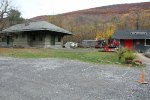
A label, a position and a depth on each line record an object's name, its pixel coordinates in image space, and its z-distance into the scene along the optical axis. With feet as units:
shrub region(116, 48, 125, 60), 37.85
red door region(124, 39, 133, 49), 71.92
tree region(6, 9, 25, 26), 80.13
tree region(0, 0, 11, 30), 72.92
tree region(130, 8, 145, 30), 138.06
